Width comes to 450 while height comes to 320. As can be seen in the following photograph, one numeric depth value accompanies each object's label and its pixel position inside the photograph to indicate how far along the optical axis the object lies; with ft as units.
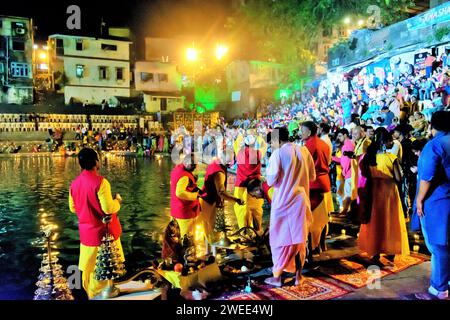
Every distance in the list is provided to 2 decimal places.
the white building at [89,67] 133.39
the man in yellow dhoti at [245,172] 21.52
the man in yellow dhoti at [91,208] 14.10
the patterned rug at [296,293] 14.19
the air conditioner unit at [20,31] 125.18
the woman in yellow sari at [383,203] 17.04
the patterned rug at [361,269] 15.79
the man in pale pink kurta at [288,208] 14.80
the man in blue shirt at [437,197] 13.23
